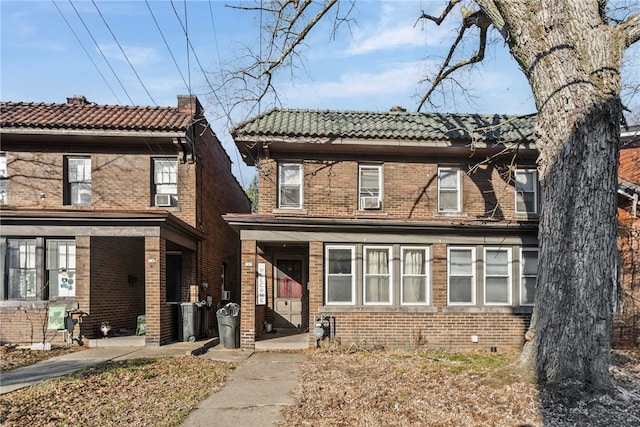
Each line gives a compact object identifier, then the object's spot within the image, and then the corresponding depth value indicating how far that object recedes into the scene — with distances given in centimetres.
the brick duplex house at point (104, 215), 1155
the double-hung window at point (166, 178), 1344
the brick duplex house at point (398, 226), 1160
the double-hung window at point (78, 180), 1332
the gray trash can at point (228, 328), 1154
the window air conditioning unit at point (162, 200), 1323
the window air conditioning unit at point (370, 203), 1248
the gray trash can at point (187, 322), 1238
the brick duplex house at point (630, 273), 1219
